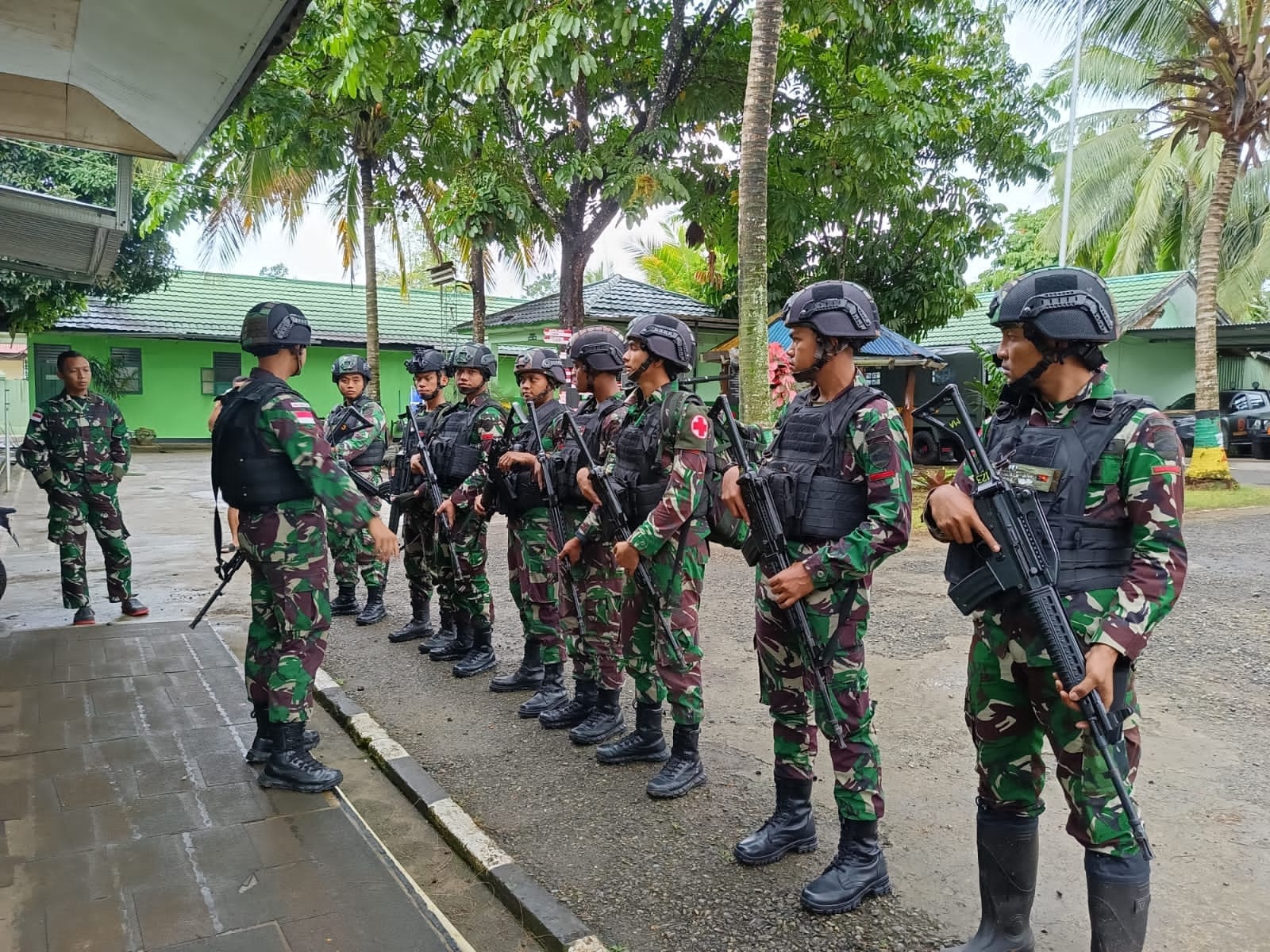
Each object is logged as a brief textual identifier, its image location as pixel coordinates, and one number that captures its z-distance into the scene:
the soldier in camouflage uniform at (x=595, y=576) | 4.23
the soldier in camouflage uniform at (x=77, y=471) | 6.13
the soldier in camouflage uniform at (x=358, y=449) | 6.58
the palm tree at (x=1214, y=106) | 12.24
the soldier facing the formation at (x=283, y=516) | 3.53
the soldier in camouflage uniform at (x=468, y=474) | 5.39
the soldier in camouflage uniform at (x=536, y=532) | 4.70
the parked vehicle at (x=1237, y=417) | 19.16
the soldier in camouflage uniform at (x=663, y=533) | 3.52
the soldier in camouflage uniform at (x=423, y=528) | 5.84
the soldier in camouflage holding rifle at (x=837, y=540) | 2.75
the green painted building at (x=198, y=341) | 22.88
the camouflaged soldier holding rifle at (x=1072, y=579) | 2.17
